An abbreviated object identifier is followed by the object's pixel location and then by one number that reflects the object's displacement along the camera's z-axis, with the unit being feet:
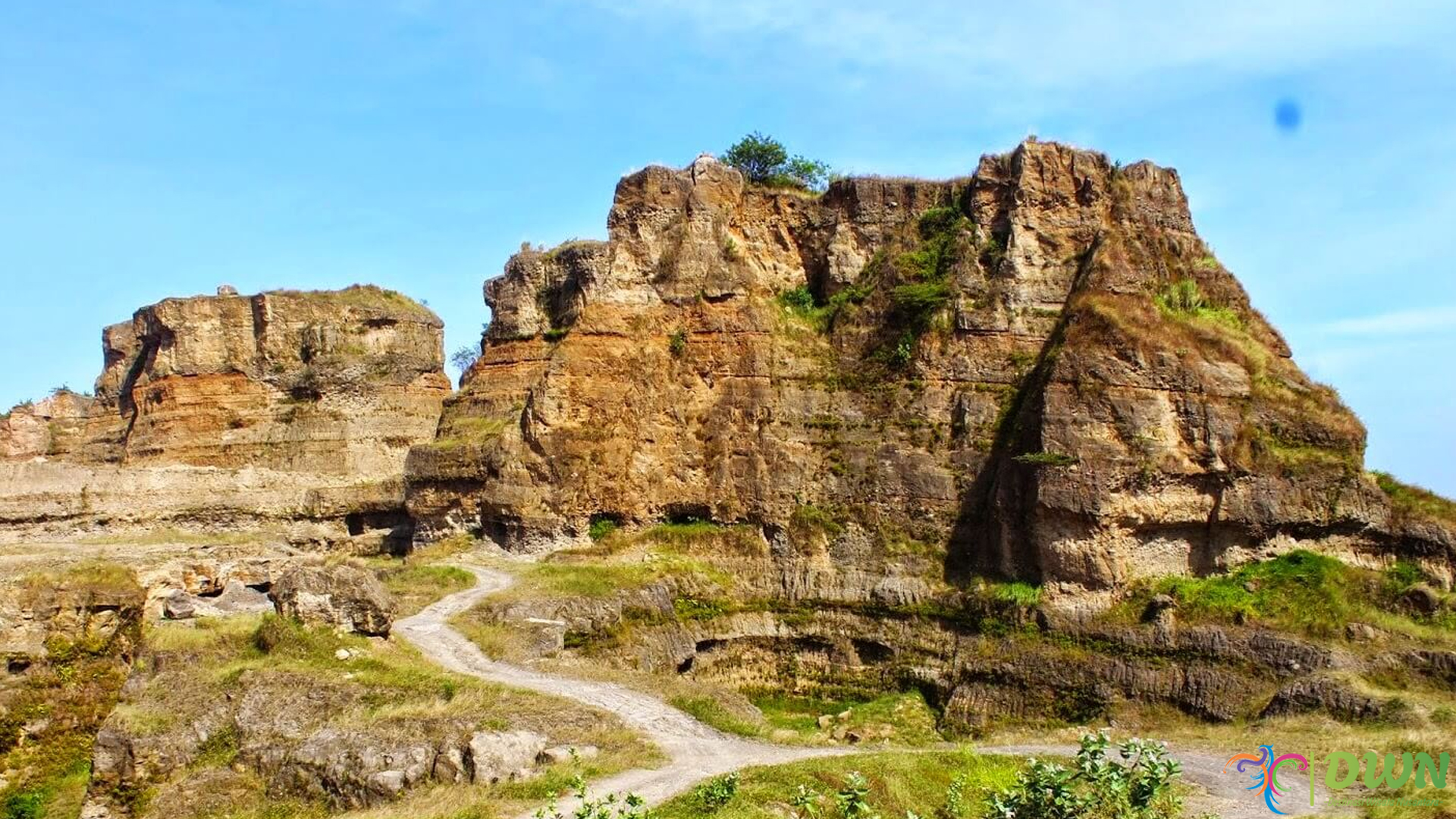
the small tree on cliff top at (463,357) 259.60
